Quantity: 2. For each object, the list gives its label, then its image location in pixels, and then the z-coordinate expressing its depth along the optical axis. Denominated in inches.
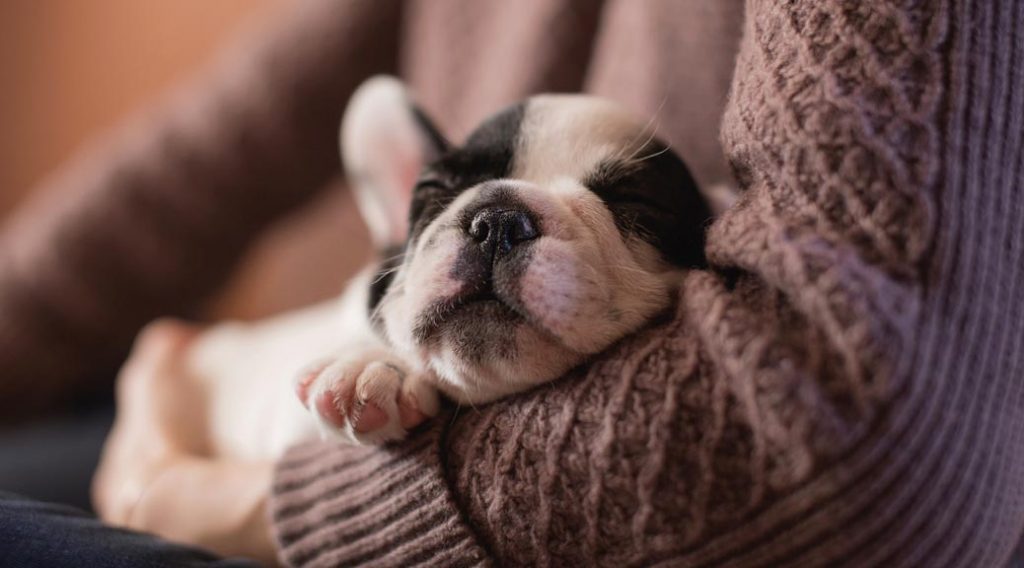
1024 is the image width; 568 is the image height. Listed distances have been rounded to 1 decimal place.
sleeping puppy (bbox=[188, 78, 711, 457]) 11.0
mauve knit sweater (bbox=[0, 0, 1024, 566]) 9.5
